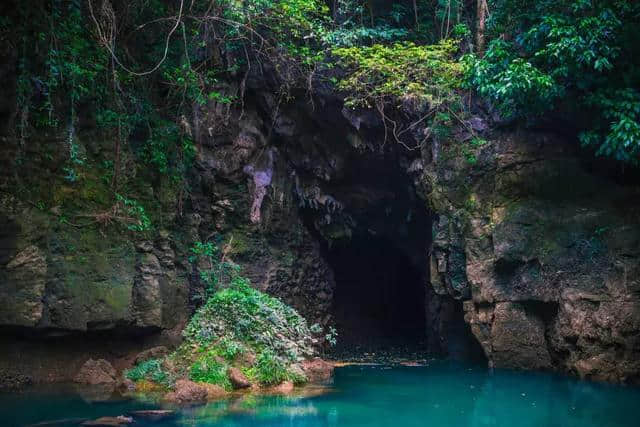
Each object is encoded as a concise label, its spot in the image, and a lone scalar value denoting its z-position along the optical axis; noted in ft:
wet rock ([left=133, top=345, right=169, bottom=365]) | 31.31
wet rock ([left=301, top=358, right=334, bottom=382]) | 31.83
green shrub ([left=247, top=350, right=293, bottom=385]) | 29.66
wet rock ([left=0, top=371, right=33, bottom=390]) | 27.30
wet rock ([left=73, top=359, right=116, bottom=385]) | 29.19
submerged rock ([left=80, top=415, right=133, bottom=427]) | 19.52
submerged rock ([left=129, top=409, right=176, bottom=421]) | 20.99
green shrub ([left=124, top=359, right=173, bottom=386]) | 28.43
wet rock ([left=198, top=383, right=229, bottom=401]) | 26.84
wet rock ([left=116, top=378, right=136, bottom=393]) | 27.50
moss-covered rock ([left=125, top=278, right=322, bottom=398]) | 28.86
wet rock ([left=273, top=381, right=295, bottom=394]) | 28.43
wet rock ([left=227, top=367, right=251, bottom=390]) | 28.71
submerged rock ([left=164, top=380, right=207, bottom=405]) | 25.16
